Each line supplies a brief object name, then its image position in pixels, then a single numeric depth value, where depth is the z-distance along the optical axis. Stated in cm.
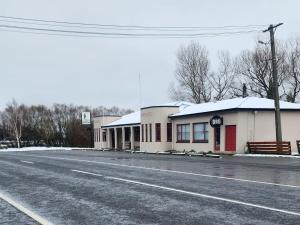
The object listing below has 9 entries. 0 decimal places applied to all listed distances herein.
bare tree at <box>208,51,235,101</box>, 7275
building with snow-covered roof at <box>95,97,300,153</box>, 3697
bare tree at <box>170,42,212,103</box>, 7300
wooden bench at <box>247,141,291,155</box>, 3322
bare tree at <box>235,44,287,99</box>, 6441
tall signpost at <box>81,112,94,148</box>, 8288
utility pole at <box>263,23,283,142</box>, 3412
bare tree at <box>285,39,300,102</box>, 6375
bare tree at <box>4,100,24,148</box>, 10697
